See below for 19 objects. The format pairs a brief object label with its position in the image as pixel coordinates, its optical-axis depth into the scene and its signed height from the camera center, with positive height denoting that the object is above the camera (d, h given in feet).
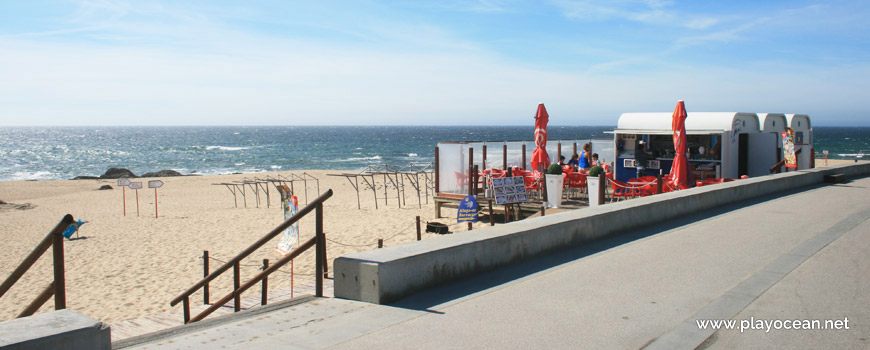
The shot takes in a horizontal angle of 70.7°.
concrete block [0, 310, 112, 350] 9.67 -2.99
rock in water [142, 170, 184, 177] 151.92 -6.53
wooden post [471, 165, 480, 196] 51.06 -2.75
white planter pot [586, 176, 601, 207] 42.78 -3.21
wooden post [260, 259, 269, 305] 23.91 -5.72
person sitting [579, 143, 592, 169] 54.78 -1.71
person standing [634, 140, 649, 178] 54.95 -1.59
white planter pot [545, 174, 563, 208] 44.66 -3.49
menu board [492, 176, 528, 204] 40.75 -3.15
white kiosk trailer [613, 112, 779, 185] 51.88 -0.27
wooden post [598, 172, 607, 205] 39.91 -2.88
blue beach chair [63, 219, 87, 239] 46.94 -6.59
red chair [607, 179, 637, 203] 45.52 -3.82
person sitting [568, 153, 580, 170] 60.94 -2.03
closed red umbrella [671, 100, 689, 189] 45.88 -0.85
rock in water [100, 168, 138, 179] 146.56 -6.23
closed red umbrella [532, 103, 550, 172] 50.56 -0.13
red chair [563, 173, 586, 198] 50.49 -3.21
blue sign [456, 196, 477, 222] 40.91 -4.46
